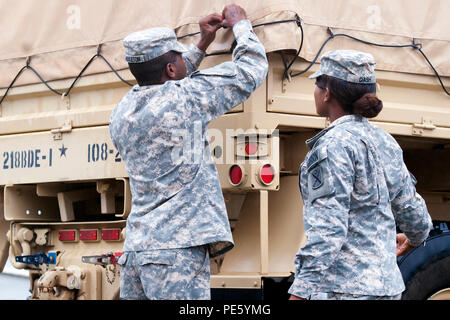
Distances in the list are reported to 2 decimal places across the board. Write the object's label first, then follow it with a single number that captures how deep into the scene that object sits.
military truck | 6.34
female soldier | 4.33
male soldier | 5.23
